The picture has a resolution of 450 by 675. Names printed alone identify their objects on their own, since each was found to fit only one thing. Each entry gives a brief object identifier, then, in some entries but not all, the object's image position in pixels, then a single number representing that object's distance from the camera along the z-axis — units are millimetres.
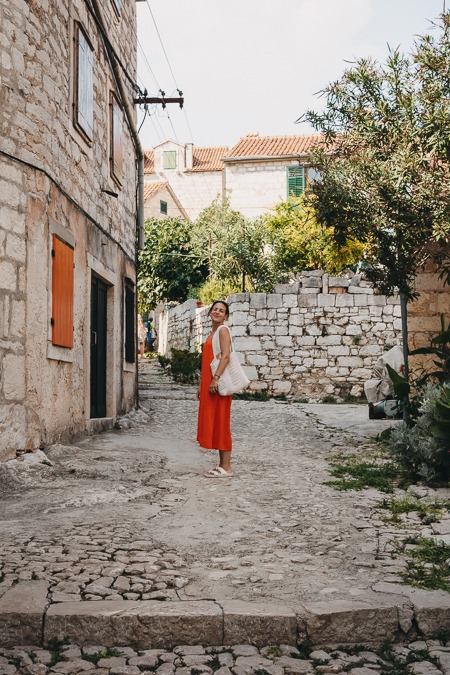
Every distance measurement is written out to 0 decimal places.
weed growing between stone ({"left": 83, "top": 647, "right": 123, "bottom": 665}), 2941
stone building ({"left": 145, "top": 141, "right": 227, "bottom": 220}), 37750
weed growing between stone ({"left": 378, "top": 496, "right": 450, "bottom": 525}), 5090
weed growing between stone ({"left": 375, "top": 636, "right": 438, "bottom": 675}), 2852
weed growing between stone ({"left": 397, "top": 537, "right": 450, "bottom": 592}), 3629
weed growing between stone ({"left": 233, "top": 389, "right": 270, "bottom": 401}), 15477
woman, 6668
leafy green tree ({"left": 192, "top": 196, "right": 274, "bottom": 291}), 19639
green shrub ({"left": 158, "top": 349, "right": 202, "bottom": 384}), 17156
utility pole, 13766
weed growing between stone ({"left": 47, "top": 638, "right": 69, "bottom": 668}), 2923
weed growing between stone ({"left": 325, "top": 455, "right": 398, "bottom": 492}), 6270
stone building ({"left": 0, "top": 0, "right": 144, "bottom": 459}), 6535
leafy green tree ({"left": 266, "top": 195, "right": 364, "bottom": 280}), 19531
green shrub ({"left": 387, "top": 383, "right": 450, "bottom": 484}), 6305
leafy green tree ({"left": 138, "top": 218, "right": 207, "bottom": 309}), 27391
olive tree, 7426
